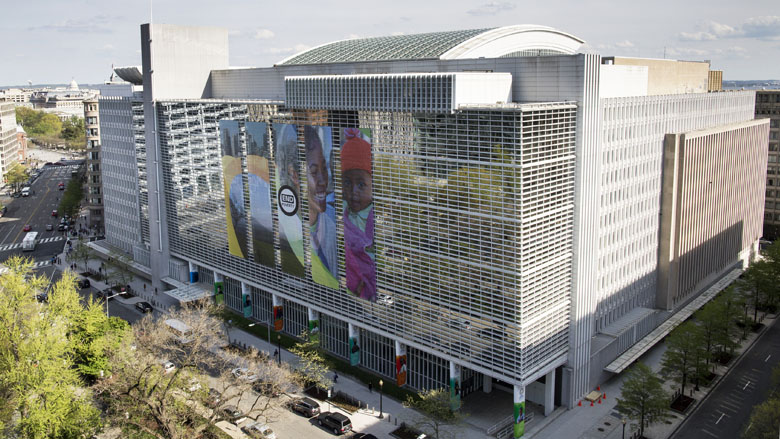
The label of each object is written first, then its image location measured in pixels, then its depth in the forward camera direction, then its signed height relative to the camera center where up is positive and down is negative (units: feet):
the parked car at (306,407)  212.23 -95.89
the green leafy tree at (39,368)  183.32 -75.10
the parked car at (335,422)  201.77 -96.20
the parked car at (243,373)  224.74 -91.02
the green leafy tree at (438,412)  188.75 -87.32
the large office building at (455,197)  194.80 -32.57
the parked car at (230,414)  201.23 -95.47
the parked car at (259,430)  195.11 -95.59
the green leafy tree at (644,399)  188.34 -83.61
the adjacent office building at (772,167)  411.75 -39.02
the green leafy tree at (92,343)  227.81 -80.63
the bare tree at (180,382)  176.86 -82.66
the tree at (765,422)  151.09 -73.52
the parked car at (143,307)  310.20 -92.94
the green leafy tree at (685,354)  214.90 -81.37
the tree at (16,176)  624.18 -63.48
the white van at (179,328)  249.55 -84.53
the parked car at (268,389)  193.51 -86.38
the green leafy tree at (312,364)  219.41 -89.91
